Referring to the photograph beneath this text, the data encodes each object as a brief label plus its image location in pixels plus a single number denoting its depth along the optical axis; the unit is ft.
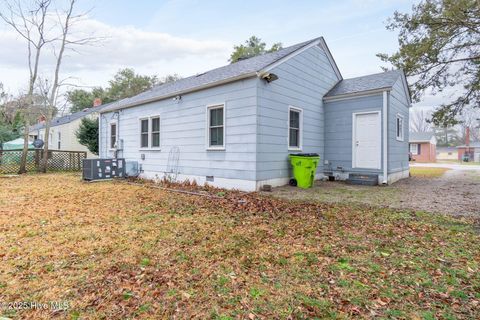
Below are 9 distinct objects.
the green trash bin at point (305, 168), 25.62
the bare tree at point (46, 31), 42.00
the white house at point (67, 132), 71.67
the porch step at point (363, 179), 28.35
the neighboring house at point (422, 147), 102.22
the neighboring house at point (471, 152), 115.03
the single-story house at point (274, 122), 24.61
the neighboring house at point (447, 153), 151.21
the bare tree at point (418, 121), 185.65
